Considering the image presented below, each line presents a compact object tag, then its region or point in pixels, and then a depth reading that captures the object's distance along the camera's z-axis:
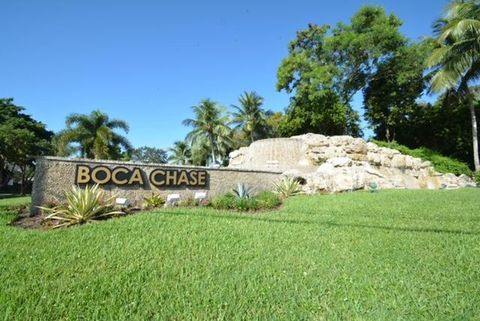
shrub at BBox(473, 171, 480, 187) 18.05
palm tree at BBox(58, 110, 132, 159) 26.20
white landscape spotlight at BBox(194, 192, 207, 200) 11.13
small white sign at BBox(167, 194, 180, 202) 10.22
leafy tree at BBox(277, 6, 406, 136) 23.78
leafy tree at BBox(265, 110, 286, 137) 35.50
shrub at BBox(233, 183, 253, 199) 11.40
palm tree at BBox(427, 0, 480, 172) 18.94
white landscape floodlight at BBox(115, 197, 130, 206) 8.92
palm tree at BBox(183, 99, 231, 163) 33.53
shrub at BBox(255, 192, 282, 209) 10.09
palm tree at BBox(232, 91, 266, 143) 34.44
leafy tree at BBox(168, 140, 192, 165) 48.49
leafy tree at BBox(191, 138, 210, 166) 34.27
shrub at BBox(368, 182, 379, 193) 13.83
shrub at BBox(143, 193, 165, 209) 10.13
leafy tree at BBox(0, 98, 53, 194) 25.16
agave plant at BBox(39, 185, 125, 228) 7.25
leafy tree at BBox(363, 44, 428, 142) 23.97
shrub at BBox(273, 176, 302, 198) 13.52
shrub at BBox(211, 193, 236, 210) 10.02
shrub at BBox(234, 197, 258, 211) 9.79
